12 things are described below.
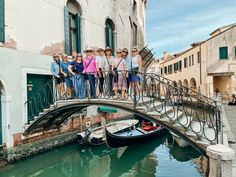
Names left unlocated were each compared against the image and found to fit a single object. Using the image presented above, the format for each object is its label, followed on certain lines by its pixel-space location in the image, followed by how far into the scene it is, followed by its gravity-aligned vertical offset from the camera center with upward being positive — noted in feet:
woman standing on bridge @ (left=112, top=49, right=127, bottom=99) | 14.59 +1.05
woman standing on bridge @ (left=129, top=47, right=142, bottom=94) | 13.89 +1.77
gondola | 18.71 -5.46
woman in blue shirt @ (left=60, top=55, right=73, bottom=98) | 16.80 +1.54
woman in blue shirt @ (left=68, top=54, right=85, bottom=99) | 16.08 +1.04
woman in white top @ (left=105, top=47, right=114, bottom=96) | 15.09 +1.27
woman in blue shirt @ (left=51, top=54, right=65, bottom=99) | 17.02 +1.29
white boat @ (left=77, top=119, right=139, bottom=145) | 20.62 -5.38
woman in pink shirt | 15.47 +1.75
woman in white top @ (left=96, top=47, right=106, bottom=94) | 15.46 +1.83
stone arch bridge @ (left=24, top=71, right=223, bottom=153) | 11.41 -1.52
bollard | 7.43 -3.08
